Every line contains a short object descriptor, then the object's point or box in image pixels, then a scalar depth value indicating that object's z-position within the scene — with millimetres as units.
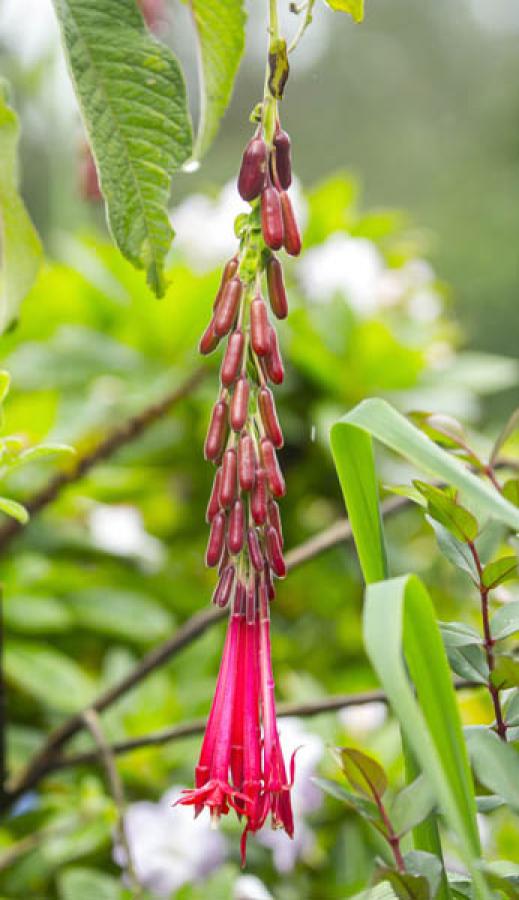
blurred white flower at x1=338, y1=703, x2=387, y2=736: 1596
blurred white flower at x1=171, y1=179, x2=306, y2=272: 2178
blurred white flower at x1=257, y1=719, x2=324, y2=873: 1222
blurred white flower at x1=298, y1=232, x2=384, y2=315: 2111
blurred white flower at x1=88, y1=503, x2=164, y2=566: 1736
